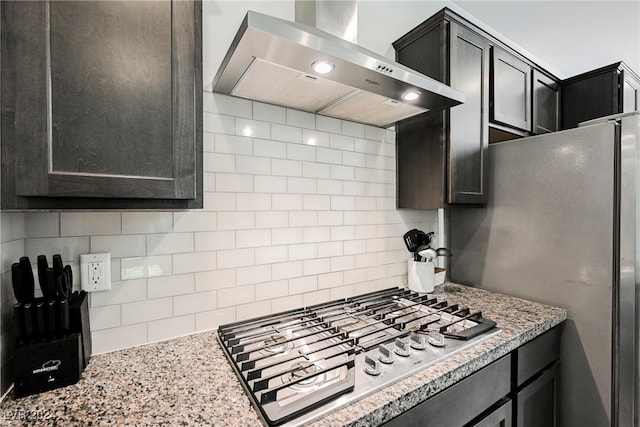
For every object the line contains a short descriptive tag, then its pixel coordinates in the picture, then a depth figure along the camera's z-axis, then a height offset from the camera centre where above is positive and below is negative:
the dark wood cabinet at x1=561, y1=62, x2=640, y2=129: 2.14 +0.86
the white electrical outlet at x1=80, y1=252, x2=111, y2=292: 1.01 -0.21
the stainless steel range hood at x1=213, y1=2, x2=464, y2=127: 0.87 +0.50
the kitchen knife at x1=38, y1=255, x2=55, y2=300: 0.86 -0.19
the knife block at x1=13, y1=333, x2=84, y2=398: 0.78 -0.42
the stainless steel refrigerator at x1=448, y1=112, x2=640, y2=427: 1.30 -0.19
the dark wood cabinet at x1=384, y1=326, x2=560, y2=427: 0.90 -0.68
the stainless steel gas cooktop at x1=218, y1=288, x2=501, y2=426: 0.76 -0.48
